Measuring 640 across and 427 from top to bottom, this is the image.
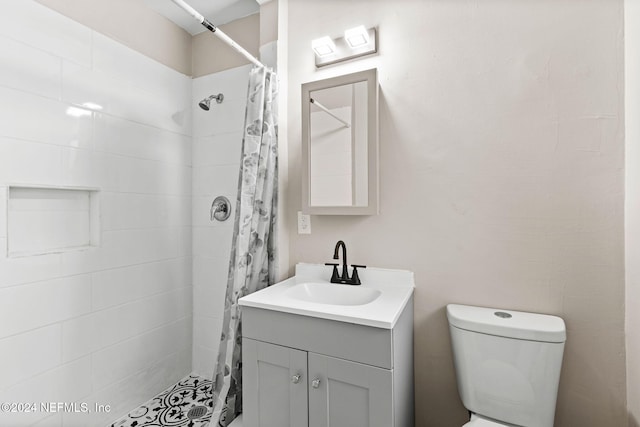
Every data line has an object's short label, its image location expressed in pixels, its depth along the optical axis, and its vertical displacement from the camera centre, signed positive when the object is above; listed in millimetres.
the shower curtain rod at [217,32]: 1154 +774
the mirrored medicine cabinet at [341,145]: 1523 +348
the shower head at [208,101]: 1975 +746
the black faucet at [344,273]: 1526 -323
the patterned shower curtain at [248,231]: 1547 -106
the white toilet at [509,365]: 1096 -587
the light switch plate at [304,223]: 1739 -71
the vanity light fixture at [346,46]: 1533 +879
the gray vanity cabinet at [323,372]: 1073 -628
